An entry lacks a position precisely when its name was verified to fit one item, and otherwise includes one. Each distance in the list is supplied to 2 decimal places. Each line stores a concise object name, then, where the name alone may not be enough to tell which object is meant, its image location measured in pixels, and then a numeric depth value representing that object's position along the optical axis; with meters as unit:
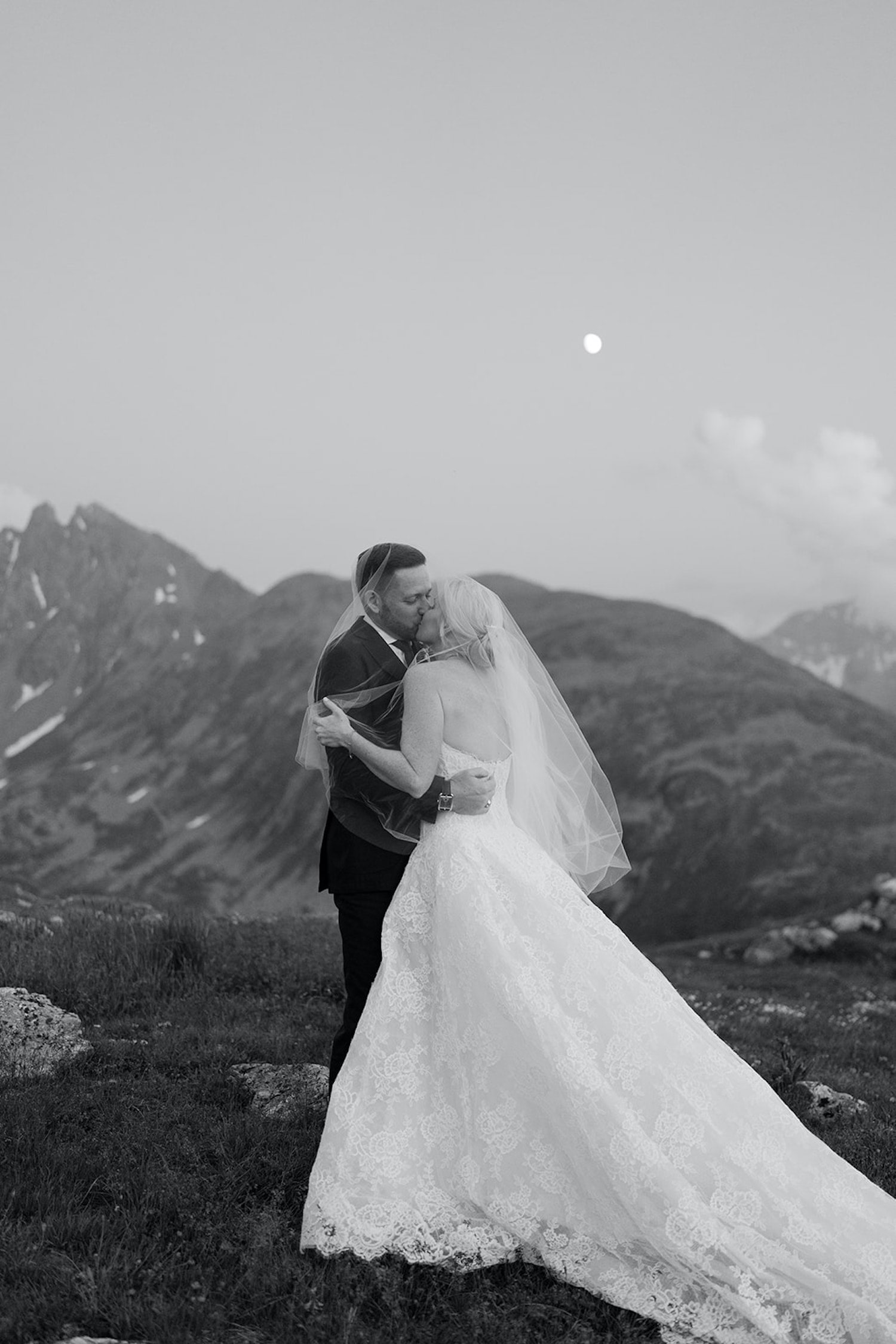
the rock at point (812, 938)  26.42
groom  6.14
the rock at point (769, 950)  26.70
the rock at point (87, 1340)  4.14
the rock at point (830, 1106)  7.85
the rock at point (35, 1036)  7.22
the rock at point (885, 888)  27.95
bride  4.98
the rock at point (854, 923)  27.05
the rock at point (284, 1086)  6.86
